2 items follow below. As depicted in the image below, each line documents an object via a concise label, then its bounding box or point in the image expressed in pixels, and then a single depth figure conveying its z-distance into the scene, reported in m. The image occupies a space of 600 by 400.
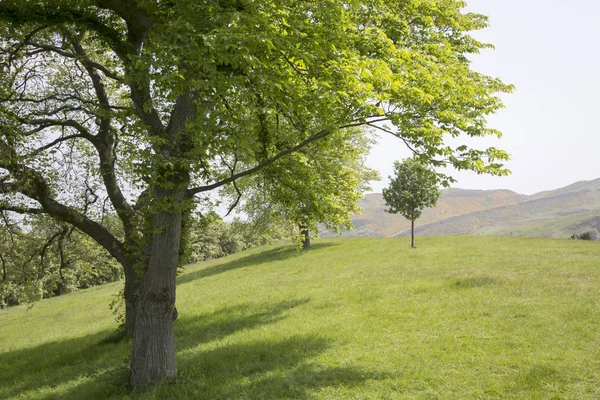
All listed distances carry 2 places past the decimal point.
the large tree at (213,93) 8.70
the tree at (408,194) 37.56
